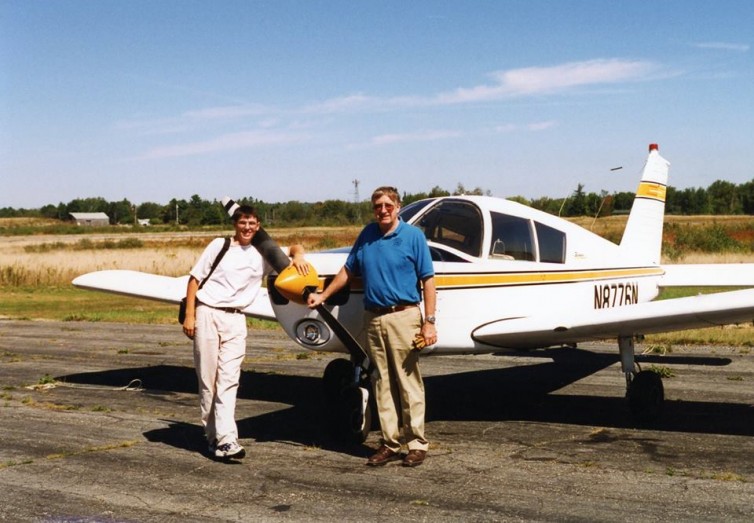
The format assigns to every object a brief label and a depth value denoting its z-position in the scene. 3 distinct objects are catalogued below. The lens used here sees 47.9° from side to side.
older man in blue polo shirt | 6.66
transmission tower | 68.56
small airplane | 7.39
